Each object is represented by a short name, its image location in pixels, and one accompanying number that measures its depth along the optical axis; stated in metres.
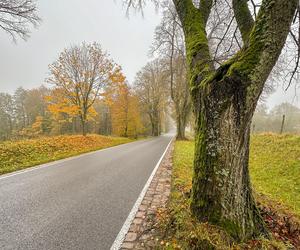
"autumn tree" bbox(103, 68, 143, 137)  25.12
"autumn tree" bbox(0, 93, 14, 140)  29.53
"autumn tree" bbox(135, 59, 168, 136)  29.33
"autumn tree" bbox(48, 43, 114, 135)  15.34
